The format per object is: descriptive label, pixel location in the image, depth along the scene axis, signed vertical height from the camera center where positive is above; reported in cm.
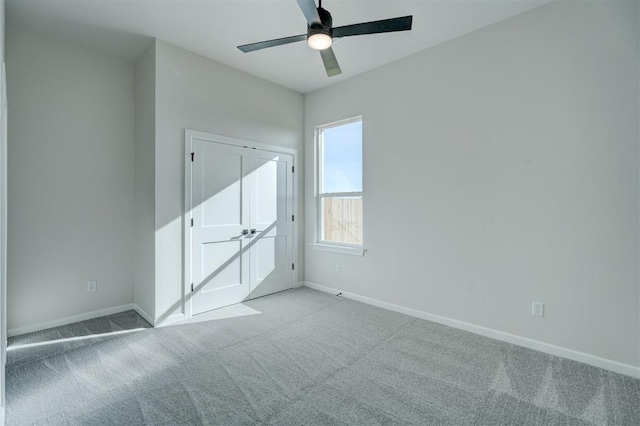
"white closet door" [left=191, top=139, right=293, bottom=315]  352 -14
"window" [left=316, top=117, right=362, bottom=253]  409 +42
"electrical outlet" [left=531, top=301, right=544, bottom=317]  267 -83
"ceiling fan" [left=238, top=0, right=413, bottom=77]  193 +122
